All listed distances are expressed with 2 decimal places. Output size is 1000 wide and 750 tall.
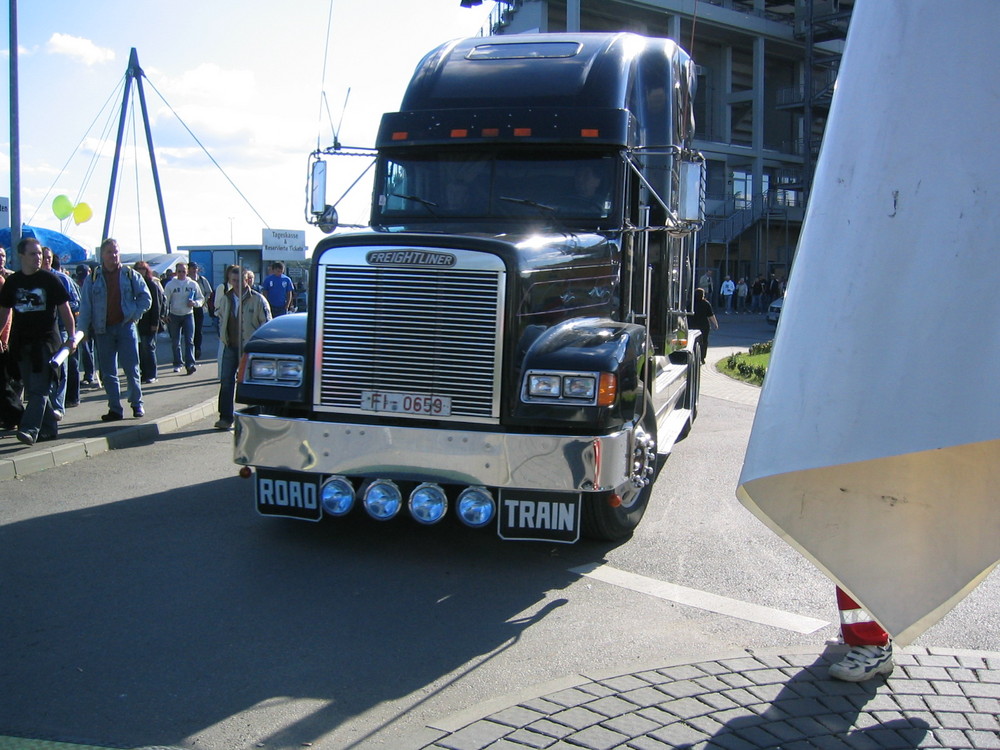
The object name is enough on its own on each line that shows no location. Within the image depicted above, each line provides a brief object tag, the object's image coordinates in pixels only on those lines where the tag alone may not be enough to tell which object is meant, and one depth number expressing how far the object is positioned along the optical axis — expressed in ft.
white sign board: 87.71
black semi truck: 18.72
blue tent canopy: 71.97
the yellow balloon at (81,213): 75.20
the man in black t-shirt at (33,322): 30.27
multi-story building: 153.79
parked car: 110.68
